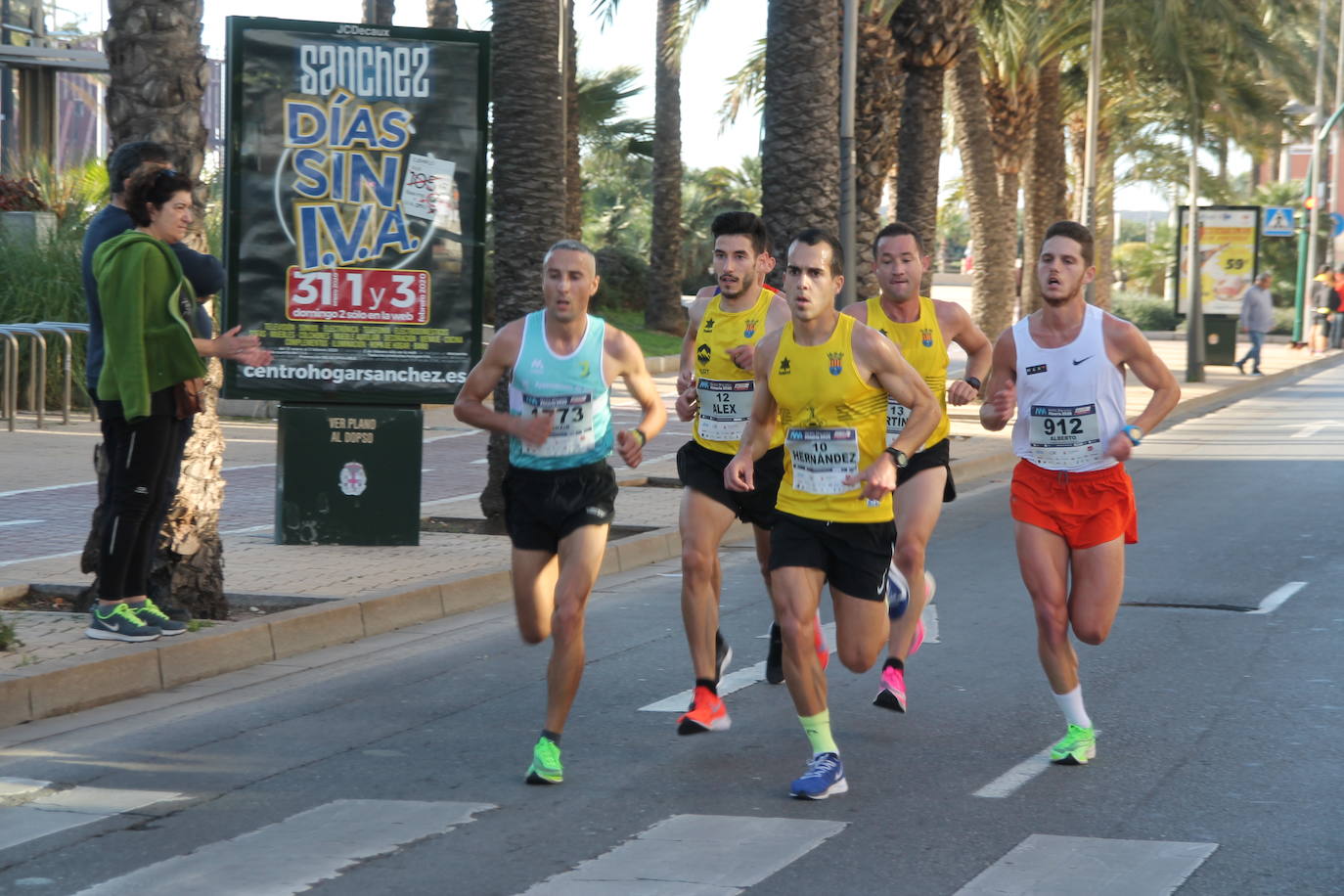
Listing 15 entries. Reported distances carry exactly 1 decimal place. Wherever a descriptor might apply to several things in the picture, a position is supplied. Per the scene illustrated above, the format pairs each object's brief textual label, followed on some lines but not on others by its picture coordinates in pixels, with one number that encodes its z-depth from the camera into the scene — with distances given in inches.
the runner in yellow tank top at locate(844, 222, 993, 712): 596.1
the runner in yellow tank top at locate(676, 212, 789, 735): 563.8
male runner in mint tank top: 503.2
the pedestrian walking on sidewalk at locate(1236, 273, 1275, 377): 2704.2
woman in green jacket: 617.6
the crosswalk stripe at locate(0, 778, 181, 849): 444.1
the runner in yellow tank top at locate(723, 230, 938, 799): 492.1
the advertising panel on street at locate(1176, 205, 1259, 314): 2691.9
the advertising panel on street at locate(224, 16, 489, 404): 908.6
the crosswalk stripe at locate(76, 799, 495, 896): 395.9
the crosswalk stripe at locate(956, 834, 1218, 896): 389.7
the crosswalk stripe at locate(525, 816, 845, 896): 392.2
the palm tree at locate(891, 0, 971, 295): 1685.5
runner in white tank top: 510.3
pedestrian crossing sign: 3371.1
